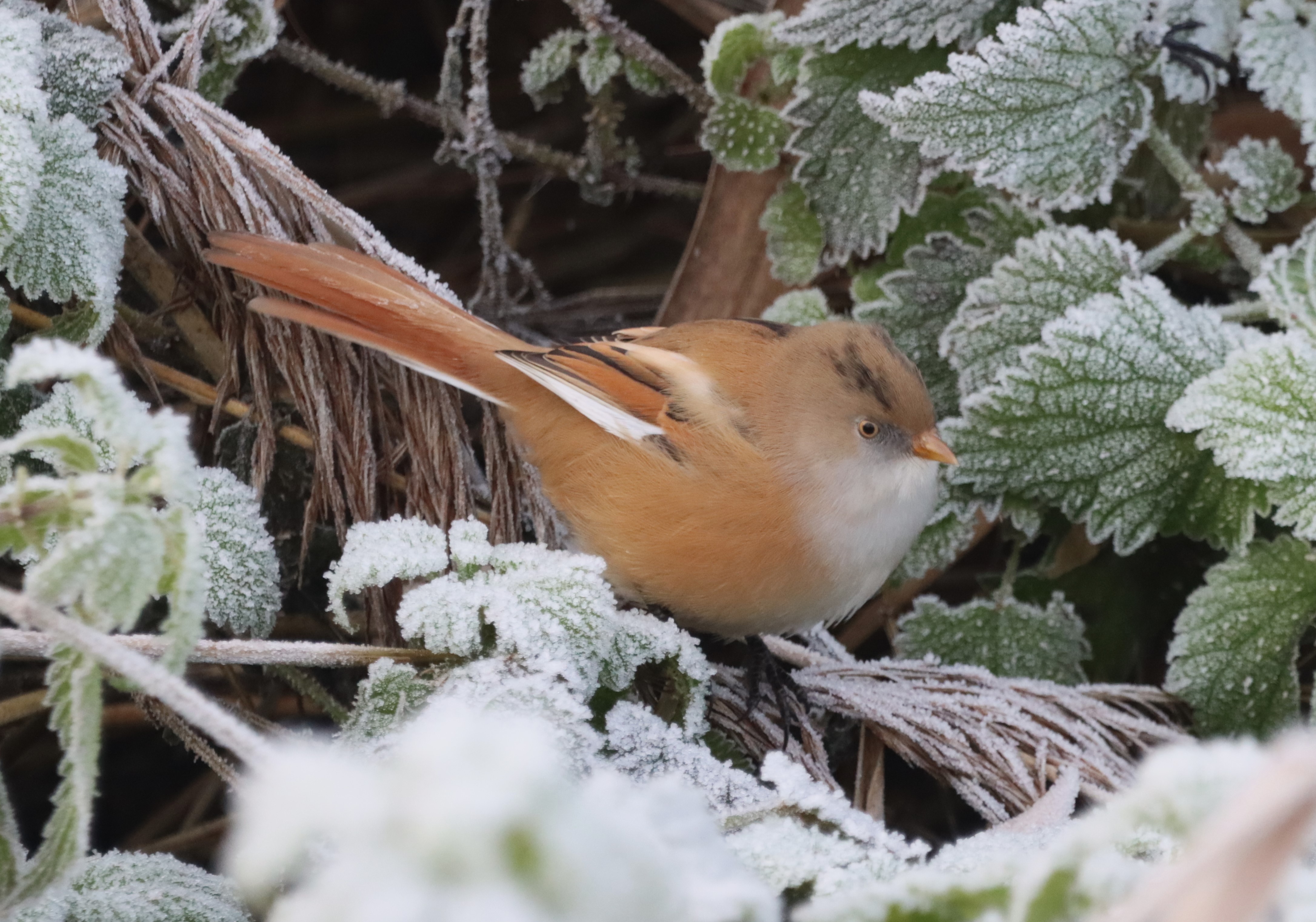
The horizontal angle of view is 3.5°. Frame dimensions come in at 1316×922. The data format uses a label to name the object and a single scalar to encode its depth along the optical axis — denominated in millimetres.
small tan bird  4413
